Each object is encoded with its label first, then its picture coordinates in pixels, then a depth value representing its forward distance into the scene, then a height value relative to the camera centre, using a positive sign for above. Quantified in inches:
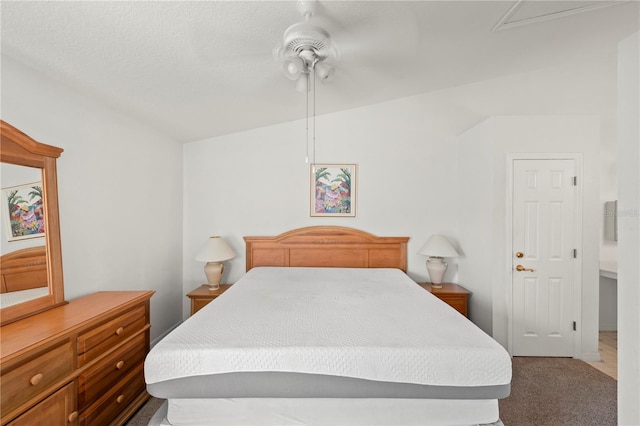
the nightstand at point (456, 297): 124.4 -39.5
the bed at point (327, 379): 55.5 -33.1
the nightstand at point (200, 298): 121.8 -37.5
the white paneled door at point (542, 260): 114.1 -22.1
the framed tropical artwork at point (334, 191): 141.9 +8.3
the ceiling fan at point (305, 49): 58.8 +34.8
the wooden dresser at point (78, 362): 51.3 -32.4
